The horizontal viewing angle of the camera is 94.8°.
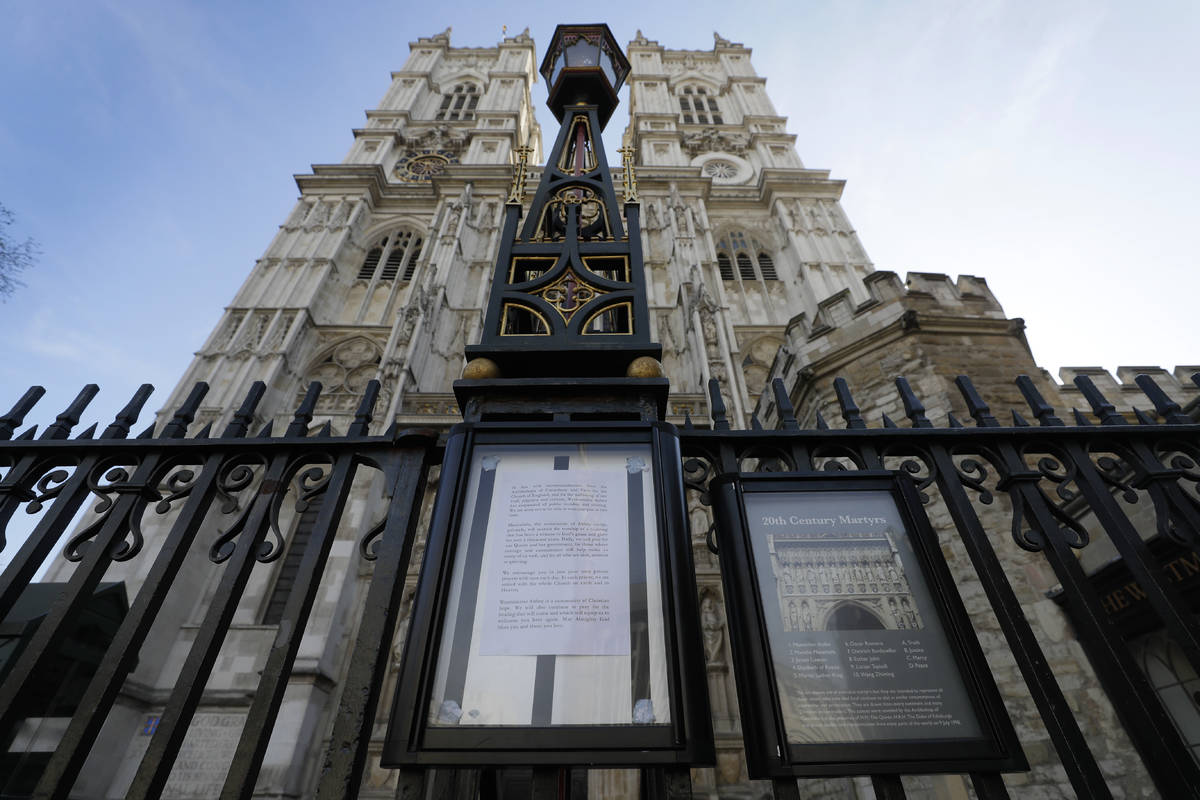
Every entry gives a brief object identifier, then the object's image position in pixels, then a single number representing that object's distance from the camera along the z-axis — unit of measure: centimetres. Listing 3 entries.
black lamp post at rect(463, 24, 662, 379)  237
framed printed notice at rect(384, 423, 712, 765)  147
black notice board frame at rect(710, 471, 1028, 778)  153
